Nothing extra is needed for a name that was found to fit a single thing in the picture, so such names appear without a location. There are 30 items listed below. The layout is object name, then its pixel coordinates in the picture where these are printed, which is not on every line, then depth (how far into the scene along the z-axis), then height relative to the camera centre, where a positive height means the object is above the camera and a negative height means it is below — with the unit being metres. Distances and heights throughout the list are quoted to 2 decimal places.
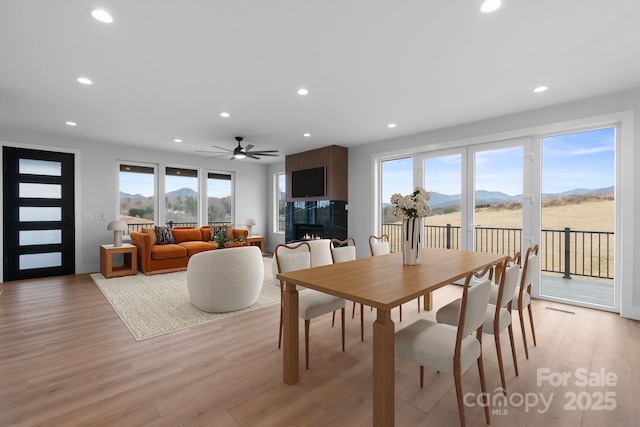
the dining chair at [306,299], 2.25 -0.72
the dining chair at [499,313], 1.84 -0.74
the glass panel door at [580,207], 3.64 +0.06
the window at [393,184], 5.35 +0.52
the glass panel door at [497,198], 4.12 +0.19
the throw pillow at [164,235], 5.87 -0.49
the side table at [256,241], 6.87 -0.72
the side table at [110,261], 5.09 -0.90
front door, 4.90 -0.04
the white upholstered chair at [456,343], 1.48 -0.73
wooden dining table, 1.43 -0.45
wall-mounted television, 6.17 +0.65
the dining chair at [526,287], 2.31 -0.61
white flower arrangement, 2.37 +0.05
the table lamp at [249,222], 7.15 -0.26
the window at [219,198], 7.36 +0.35
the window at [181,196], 6.69 +0.37
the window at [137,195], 6.13 +0.35
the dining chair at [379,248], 3.31 -0.43
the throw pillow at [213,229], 6.53 -0.40
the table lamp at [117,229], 5.31 -0.32
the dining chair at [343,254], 2.93 -0.44
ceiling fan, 5.20 +1.06
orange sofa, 5.31 -0.72
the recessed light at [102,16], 1.95 +1.35
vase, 2.39 -0.25
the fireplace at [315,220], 6.09 -0.20
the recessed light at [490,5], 1.85 +1.34
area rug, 3.02 -1.17
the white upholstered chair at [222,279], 3.25 -0.77
